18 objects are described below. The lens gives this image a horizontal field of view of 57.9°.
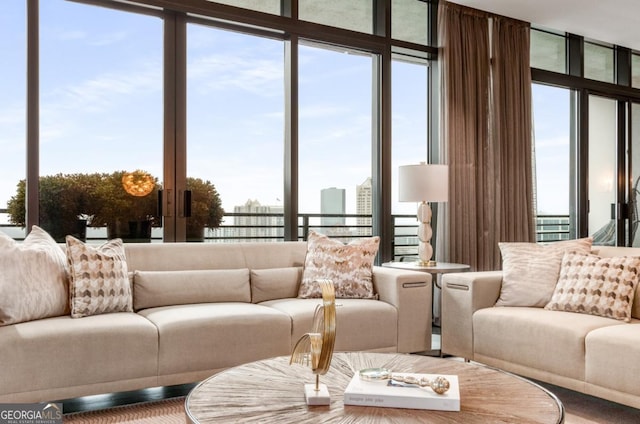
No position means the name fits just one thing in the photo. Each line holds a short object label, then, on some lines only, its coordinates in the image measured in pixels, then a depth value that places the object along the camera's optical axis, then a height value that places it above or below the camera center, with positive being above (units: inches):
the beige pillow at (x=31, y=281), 109.5 -12.6
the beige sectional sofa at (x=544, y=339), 107.6 -26.1
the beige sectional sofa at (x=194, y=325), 104.6 -22.4
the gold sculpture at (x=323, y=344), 69.6 -15.9
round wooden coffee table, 66.9 -23.0
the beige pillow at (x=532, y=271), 140.1 -13.7
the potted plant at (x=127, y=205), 168.4 +3.4
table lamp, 172.4 +9.1
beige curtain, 202.8 +30.4
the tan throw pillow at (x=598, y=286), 125.0 -15.7
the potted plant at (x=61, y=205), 154.2 +3.3
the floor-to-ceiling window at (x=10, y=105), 149.6 +29.3
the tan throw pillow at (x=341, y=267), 148.8 -13.3
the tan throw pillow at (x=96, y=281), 118.9 -13.5
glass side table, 166.7 -15.4
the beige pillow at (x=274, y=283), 147.4 -17.2
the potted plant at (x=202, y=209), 173.9 +2.5
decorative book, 69.8 -22.1
